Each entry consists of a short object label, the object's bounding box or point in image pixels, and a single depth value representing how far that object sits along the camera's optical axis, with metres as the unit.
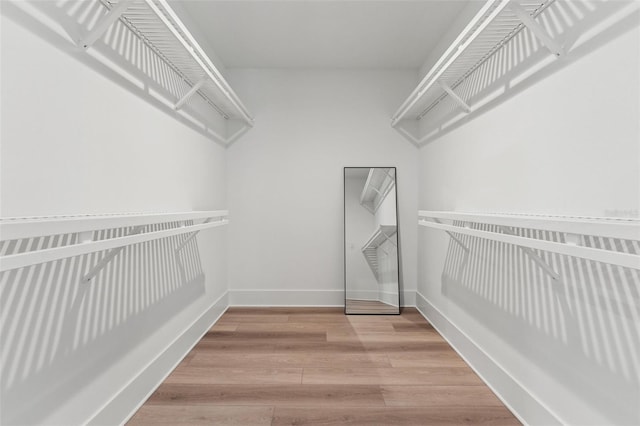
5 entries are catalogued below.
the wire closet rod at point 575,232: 0.84
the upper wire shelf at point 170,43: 1.30
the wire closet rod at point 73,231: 0.80
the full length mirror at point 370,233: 3.34
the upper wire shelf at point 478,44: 1.35
